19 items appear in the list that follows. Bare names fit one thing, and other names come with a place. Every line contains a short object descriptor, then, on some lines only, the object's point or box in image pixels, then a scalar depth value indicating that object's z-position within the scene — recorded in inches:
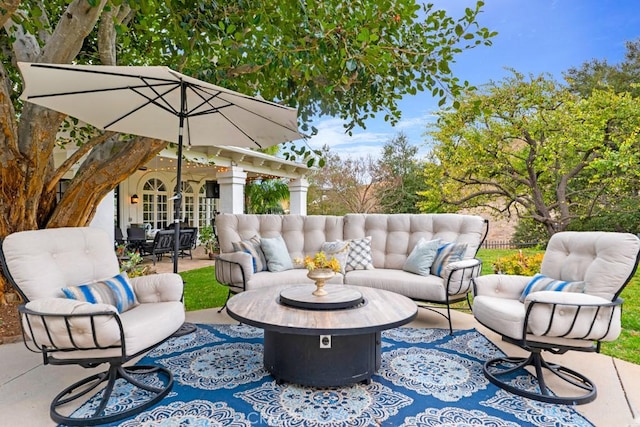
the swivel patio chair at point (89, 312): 76.0
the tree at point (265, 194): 505.7
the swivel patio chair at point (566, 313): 84.4
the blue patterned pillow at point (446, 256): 141.9
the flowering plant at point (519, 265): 164.4
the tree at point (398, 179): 586.3
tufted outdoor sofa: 133.9
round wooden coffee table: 83.8
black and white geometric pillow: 160.7
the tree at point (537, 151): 268.8
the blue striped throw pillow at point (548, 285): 96.4
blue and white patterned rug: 78.0
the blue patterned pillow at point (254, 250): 153.1
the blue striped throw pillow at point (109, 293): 90.4
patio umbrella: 93.8
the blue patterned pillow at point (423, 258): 146.8
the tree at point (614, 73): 437.1
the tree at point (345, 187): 557.0
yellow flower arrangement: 104.8
